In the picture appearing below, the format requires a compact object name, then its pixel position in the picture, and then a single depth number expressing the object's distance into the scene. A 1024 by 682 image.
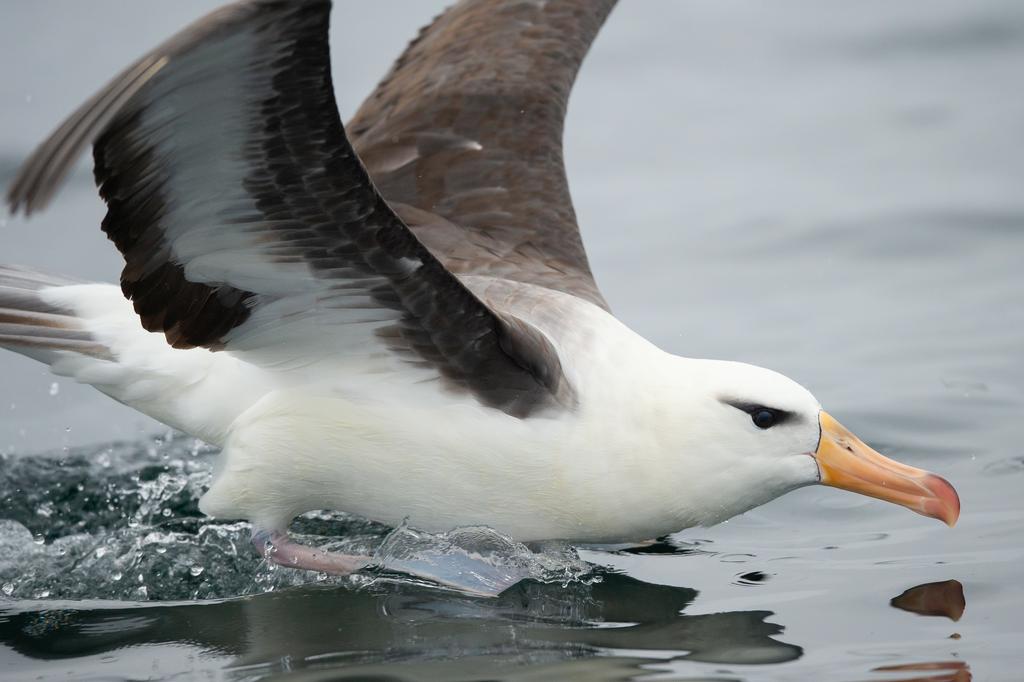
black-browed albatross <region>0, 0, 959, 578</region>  9.55
